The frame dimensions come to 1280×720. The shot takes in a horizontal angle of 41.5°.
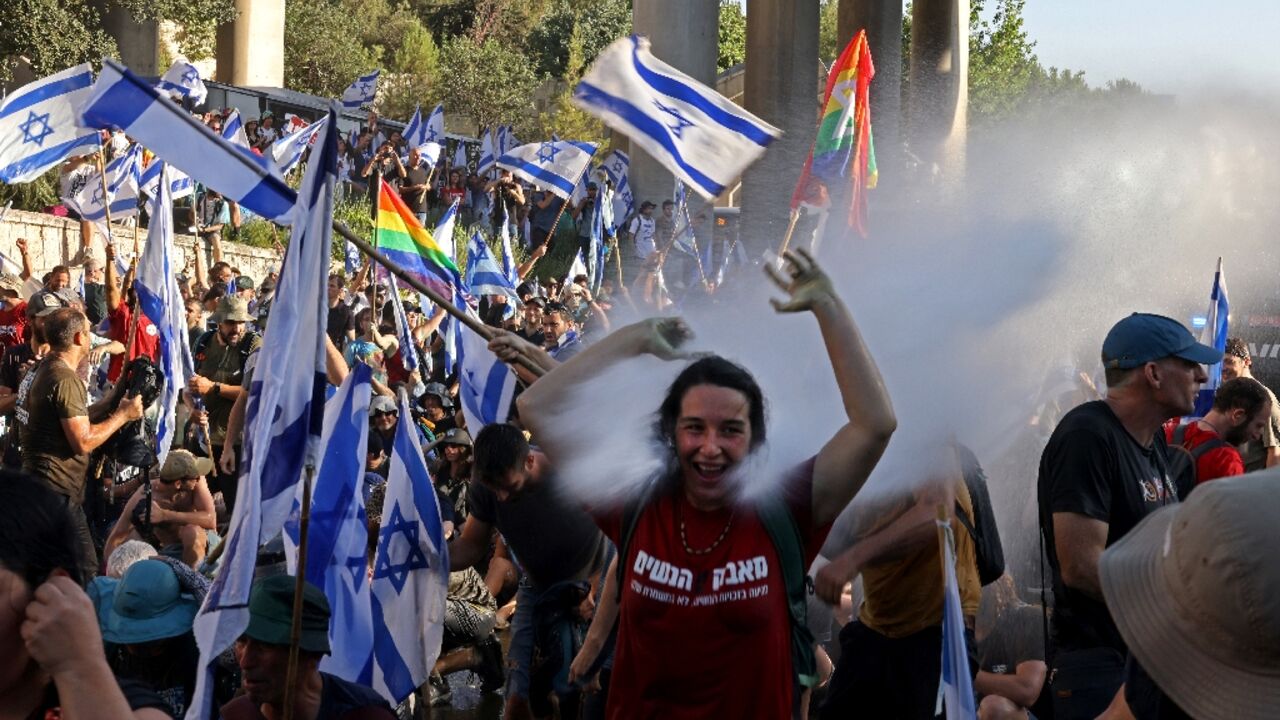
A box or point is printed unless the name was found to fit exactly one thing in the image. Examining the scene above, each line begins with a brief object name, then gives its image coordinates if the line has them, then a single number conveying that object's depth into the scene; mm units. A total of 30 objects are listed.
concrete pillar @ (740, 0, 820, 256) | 28844
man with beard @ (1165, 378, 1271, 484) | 7664
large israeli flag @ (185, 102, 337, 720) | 4434
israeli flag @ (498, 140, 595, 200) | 16875
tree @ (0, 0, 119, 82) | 26594
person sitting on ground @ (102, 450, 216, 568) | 8297
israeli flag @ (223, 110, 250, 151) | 18641
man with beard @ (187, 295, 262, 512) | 11906
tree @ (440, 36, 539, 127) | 47219
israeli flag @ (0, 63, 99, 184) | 11562
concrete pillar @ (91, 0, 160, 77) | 30750
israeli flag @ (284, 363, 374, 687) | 6664
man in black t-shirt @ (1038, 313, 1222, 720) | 5023
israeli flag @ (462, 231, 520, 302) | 14305
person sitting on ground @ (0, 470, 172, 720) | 2682
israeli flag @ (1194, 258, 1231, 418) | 9516
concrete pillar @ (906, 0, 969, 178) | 29062
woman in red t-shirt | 3781
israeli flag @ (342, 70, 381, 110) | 25859
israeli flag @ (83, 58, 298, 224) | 4906
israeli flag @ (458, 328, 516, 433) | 8719
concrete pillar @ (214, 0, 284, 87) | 36281
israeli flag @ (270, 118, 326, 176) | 17734
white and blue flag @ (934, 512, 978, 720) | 4906
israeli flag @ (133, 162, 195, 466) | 10117
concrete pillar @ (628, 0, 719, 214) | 25594
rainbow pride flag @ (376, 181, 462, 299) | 9164
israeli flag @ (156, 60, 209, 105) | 18641
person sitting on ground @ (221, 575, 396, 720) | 4191
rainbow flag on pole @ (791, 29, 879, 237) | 11844
